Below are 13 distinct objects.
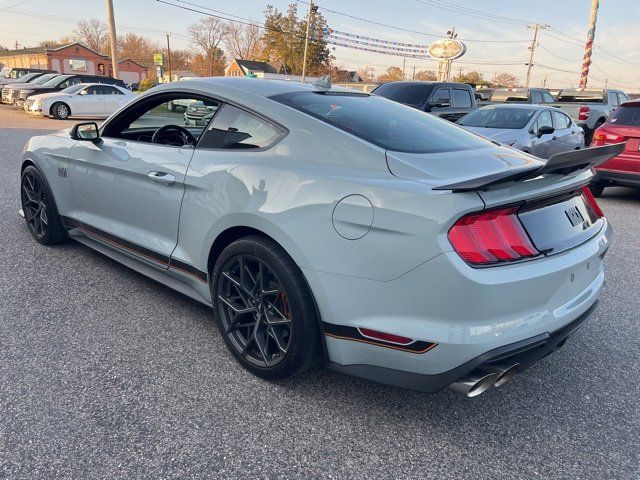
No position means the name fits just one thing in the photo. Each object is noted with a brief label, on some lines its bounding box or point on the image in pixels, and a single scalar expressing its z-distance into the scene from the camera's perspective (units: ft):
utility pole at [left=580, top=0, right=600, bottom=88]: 98.17
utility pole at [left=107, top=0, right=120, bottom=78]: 84.40
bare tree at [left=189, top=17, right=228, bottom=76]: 267.80
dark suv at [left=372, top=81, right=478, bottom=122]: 36.19
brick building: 236.84
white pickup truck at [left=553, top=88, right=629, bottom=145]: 47.62
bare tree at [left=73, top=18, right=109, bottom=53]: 312.71
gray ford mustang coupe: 6.30
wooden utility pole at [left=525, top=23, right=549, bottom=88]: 216.33
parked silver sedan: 27.58
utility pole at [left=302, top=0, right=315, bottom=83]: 128.51
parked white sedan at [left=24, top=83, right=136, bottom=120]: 62.49
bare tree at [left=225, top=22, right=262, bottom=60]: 269.23
